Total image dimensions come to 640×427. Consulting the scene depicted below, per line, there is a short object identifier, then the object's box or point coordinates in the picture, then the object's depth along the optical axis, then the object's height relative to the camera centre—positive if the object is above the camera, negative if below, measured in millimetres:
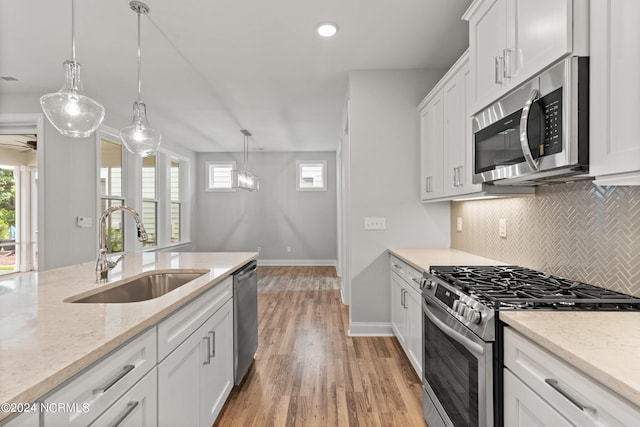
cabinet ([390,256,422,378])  2389 -775
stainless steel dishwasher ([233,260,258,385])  2348 -794
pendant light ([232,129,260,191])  5840 +564
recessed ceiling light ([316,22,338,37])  2639 +1411
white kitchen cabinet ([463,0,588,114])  1272 +755
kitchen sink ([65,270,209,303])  1837 -436
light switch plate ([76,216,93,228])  4329 -137
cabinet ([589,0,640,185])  1062 +387
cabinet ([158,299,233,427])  1342 -767
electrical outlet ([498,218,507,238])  2455 -117
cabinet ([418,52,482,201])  2420 +584
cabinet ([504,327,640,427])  800 -490
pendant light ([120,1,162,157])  2482 +572
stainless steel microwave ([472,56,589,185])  1275 +349
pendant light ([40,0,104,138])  1771 +549
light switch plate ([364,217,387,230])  3506 -122
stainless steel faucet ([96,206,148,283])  1795 -203
